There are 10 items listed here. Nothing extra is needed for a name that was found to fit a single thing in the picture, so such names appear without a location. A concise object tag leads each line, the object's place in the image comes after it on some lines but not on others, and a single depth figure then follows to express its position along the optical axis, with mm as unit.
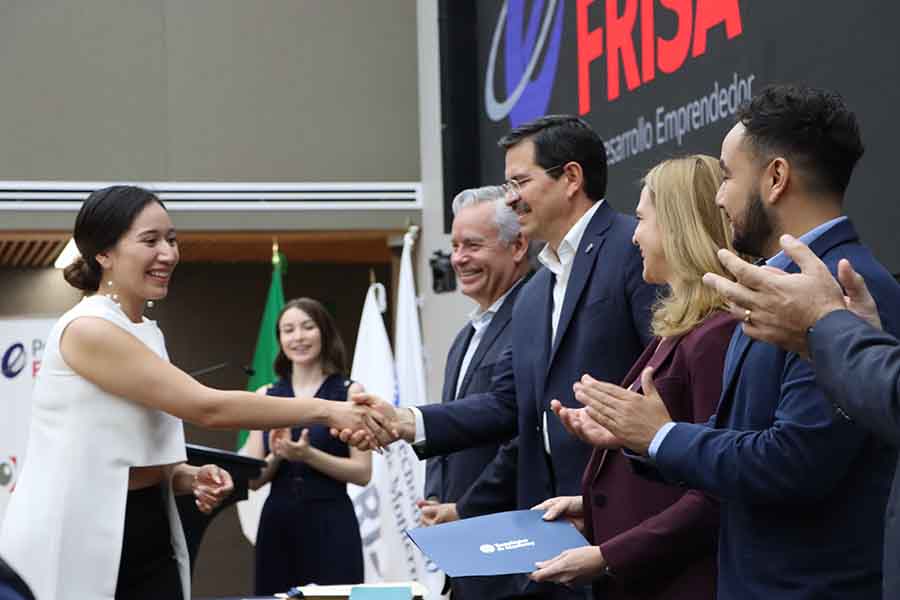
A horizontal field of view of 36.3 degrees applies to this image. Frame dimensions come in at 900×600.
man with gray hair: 3834
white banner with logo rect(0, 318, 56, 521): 6969
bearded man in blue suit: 2055
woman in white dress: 3098
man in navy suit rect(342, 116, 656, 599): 3158
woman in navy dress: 5844
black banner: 3463
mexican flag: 8992
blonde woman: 2637
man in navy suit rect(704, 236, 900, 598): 1711
